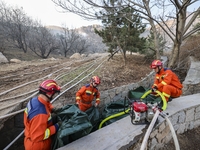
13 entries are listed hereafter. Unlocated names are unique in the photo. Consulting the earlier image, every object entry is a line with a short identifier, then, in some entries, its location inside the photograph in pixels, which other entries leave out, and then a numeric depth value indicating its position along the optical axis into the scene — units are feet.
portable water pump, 7.90
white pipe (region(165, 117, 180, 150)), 5.69
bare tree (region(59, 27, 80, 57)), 86.73
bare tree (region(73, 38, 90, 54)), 98.37
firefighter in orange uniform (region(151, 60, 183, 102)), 10.61
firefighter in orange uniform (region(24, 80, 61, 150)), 6.36
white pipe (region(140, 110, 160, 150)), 5.28
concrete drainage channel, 7.07
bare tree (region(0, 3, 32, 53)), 78.48
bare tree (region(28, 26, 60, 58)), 73.74
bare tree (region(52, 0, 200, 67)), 15.51
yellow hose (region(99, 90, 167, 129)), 10.19
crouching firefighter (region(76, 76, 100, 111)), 13.77
